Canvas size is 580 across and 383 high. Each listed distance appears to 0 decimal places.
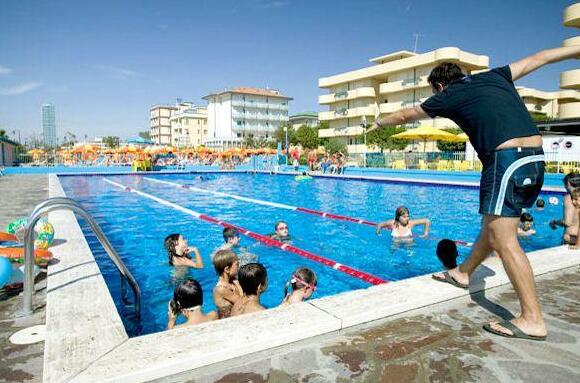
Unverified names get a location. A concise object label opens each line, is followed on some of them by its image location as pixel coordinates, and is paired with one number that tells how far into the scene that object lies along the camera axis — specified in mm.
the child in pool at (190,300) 3359
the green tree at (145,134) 147512
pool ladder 2951
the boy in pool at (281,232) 7770
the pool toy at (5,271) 3291
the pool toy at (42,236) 4453
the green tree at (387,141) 44100
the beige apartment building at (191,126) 99950
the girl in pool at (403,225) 7852
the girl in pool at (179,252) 5867
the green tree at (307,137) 63000
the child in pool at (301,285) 3848
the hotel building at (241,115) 85562
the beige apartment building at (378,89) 45594
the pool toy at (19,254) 4030
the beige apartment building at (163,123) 118369
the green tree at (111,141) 98094
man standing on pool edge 2553
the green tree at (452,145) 37491
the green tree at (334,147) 48844
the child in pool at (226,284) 4057
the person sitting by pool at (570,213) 4969
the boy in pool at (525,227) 8102
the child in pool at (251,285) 3590
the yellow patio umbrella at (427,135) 26234
